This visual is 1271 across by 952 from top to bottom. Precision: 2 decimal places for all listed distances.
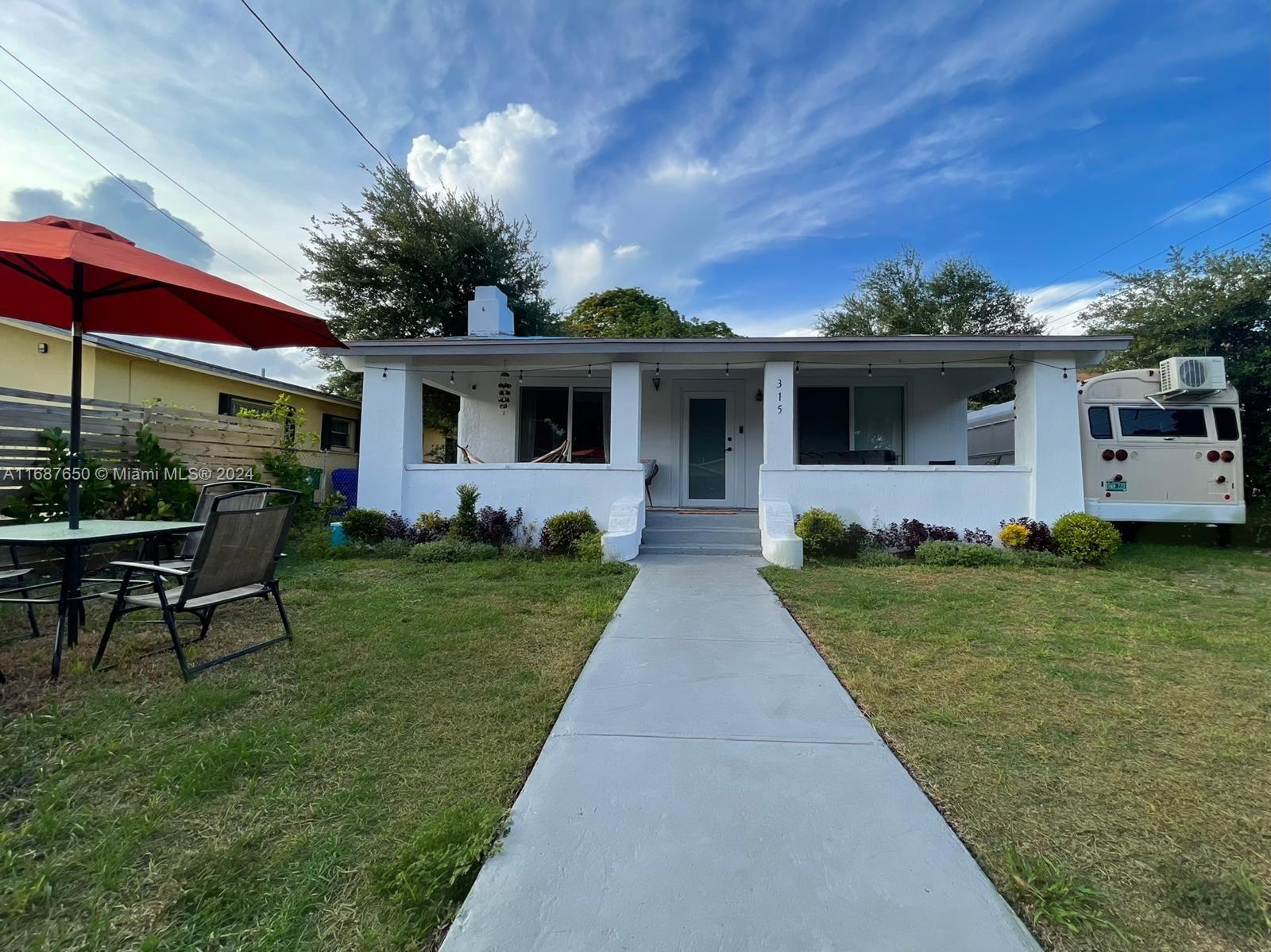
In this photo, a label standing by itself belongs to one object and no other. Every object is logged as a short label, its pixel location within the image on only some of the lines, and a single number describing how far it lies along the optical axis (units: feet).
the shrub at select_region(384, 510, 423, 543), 26.08
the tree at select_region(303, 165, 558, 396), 50.96
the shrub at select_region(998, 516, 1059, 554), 24.14
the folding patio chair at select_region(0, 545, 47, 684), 10.53
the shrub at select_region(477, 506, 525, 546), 25.91
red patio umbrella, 9.57
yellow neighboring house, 33.12
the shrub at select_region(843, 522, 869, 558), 25.21
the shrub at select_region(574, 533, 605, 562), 23.45
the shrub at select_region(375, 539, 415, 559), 24.48
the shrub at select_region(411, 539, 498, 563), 23.40
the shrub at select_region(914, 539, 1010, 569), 23.03
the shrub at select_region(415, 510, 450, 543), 26.09
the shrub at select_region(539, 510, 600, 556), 24.79
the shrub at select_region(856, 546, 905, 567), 23.30
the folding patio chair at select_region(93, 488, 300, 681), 10.08
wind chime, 33.71
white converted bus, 25.14
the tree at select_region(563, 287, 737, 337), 81.71
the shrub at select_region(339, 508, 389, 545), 25.49
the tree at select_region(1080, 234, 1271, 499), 31.48
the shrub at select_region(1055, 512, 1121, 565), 22.70
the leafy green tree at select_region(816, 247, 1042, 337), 64.08
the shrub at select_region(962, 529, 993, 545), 24.97
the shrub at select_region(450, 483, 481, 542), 25.67
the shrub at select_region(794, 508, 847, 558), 23.70
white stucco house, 25.04
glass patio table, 9.85
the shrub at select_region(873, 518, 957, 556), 24.99
